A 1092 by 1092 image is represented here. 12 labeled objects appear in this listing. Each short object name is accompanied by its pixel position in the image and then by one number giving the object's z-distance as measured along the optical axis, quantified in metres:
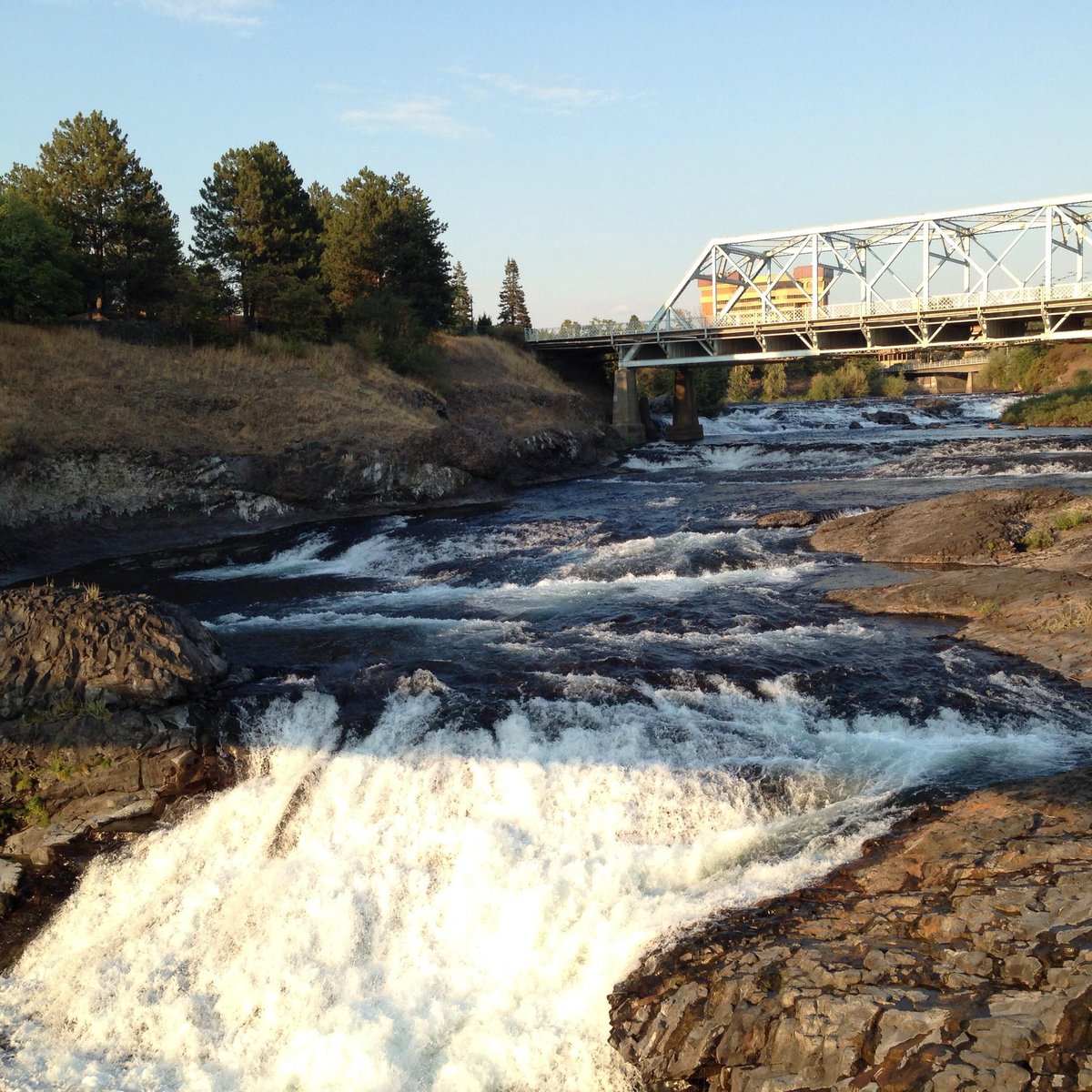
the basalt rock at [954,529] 19.64
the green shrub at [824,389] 91.50
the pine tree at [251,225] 46.59
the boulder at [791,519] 25.44
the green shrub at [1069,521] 19.52
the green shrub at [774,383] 101.75
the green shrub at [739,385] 103.72
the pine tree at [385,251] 54.59
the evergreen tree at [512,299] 96.50
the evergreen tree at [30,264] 34.03
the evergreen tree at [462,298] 97.15
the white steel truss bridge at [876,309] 44.06
